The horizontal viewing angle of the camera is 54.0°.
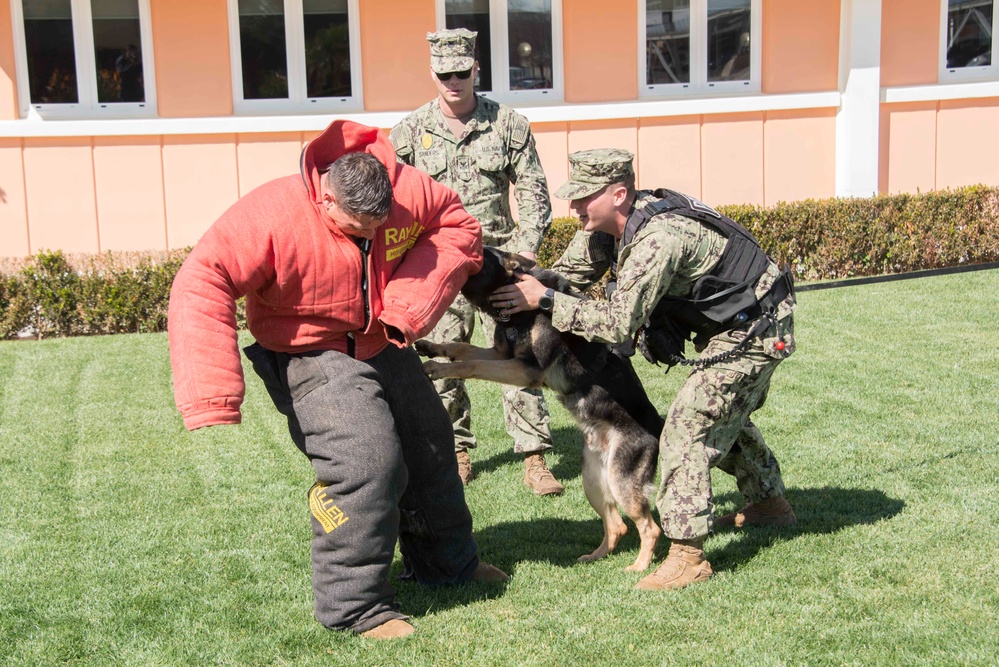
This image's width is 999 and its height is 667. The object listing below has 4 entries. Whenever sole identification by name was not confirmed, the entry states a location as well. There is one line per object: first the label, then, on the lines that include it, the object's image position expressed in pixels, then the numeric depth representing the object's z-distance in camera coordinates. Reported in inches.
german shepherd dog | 184.9
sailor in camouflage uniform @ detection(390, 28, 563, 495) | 233.8
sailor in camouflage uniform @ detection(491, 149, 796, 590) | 168.7
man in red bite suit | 138.3
